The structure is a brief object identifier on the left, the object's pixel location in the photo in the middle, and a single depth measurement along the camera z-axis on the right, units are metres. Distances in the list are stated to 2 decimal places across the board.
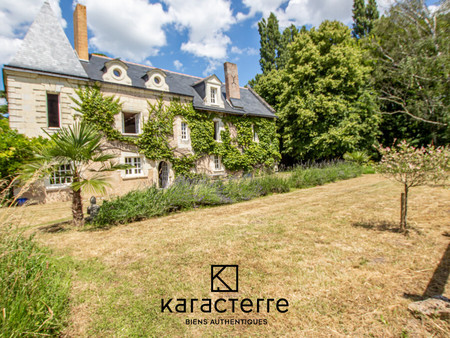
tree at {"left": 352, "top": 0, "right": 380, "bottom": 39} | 28.83
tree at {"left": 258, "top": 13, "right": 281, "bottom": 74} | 30.41
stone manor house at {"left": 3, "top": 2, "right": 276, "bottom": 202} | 11.09
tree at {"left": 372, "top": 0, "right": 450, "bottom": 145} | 17.48
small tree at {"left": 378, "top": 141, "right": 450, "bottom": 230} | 4.32
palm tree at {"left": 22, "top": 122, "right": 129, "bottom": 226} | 5.52
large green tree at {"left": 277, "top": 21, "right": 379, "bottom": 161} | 19.14
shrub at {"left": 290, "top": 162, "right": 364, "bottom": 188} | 12.38
